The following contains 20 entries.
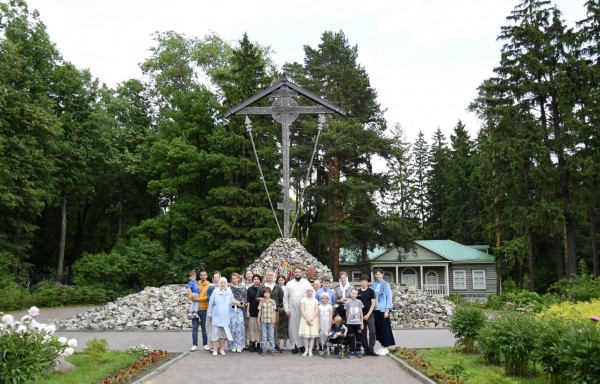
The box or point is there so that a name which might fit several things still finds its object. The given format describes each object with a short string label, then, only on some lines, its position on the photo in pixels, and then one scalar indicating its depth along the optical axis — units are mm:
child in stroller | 11031
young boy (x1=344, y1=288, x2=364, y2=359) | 11102
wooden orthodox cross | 17984
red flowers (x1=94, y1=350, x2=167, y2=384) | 8477
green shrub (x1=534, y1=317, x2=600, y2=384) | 6566
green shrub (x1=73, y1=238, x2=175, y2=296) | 30516
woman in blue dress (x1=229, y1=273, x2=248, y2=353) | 11695
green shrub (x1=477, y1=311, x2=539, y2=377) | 8766
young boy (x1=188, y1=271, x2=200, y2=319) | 12055
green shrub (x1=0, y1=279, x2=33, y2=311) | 23602
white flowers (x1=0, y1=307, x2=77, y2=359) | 7723
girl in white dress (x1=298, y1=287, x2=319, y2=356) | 11219
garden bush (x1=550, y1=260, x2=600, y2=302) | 19125
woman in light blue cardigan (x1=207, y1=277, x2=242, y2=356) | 11445
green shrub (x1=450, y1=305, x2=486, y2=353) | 11133
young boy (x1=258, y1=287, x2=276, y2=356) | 11359
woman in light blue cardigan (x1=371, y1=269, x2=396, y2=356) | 11664
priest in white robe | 11852
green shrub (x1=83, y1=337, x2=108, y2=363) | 10164
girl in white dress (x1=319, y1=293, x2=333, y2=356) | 11375
